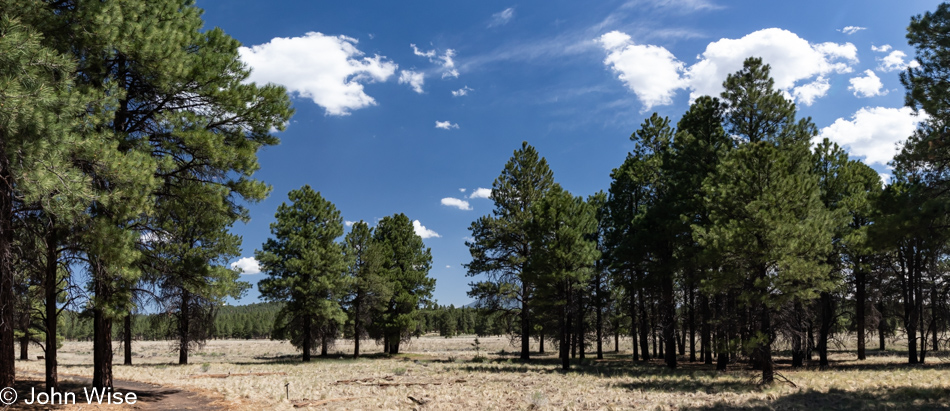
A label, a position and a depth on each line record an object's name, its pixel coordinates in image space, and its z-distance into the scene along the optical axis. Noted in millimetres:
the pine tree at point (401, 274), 39562
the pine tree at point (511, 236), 31188
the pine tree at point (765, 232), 15992
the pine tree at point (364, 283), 37531
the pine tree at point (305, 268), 31172
